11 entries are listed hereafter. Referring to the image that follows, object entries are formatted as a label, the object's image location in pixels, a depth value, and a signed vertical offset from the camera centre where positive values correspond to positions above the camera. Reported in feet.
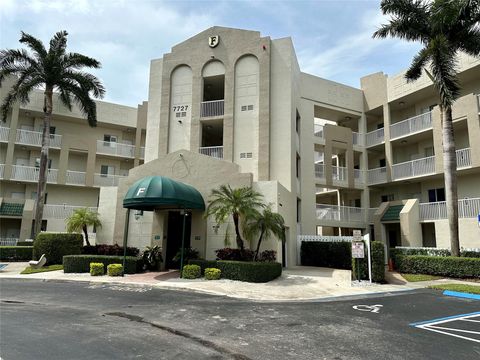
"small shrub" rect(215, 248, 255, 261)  56.16 -2.62
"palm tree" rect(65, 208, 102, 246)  70.78 +2.74
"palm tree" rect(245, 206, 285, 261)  54.34 +2.10
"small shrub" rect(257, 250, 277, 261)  57.52 -2.83
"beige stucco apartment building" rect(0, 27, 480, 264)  69.00 +23.65
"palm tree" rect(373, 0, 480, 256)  60.70 +37.23
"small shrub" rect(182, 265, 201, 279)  52.80 -5.25
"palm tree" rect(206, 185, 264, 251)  54.03 +5.20
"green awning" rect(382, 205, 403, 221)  87.25 +7.07
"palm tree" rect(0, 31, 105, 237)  83.61 +38.96
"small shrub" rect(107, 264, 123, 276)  54.13 -5.31
